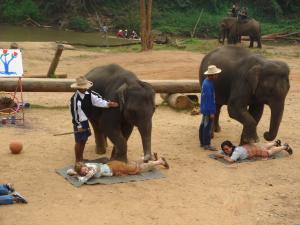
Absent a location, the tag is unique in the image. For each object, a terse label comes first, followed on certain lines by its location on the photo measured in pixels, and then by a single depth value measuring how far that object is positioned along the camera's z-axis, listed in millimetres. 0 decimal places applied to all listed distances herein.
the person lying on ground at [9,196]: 7574
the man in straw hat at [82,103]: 8891
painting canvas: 12375
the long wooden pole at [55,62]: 16922
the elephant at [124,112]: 8789
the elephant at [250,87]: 9945
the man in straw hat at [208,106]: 10477
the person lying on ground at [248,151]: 9875
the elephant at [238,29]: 30219
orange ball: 9945
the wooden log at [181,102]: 13805
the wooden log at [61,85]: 13652
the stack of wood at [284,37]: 34831
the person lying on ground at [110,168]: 8516
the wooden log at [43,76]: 16870
